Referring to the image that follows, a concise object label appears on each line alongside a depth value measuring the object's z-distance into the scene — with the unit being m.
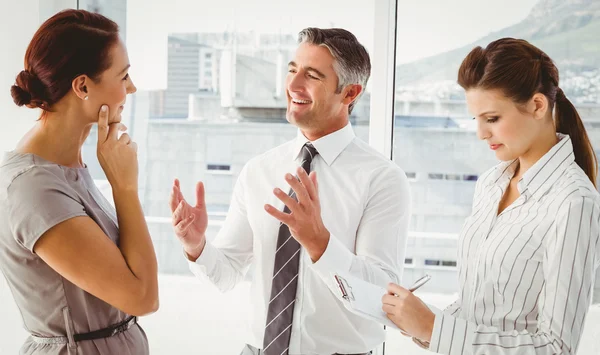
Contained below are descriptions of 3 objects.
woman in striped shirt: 1.51
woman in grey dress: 1.58
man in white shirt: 2.05
